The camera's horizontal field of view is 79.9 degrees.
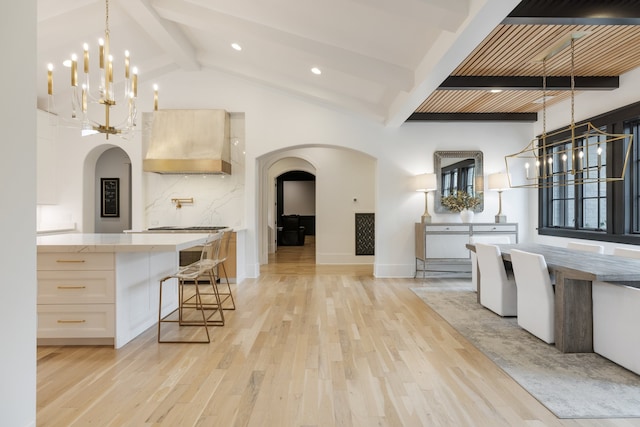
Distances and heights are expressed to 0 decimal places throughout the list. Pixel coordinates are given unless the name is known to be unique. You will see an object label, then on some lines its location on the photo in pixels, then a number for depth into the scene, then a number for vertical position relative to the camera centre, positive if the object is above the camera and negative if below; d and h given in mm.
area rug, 2100 -1059
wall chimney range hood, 5742 +1098
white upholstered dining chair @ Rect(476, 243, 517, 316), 3877 -722
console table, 5965 -359
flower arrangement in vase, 6277 +200
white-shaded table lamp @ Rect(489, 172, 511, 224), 6043 +461
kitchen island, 3049 -644
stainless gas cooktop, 5589 -218
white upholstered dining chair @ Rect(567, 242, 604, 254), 3872 -359
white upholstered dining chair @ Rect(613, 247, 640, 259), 3429 -363
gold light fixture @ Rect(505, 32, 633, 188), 3520 +856
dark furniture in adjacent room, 11875 -603
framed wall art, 7043 +397
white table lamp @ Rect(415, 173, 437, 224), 5973 +472
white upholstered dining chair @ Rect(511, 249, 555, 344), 3064 -685
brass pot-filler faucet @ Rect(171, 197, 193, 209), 6285 +221
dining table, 2787 -662
